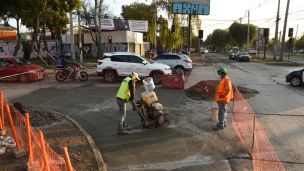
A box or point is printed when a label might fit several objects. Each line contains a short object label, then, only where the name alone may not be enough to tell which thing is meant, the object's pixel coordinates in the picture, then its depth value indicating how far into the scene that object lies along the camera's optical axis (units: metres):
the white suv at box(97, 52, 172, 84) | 13.86
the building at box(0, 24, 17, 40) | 47.35
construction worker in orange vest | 6.40
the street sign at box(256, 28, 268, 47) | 41.94
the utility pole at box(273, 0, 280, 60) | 33.56
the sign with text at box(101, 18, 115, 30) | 33.07
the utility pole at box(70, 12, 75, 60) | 22.23
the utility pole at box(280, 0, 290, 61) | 31.20
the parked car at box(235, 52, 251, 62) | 34.28
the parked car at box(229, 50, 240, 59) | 40.12
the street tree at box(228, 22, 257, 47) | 71.24
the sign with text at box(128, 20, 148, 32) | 34.62
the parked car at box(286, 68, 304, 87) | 13.27
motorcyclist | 14.20
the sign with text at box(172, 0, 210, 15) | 28.27
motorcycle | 14.45
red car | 14.13
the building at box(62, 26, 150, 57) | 34.31
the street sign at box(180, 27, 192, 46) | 30.31
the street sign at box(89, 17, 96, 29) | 31.08
